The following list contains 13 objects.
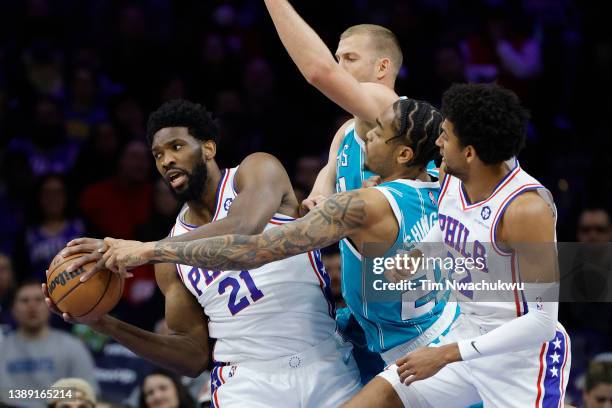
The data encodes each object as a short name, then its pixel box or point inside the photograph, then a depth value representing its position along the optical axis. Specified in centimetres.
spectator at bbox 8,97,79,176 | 1812
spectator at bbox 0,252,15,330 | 1487
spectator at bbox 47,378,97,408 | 1172
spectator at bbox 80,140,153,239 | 1726
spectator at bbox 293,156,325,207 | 1659
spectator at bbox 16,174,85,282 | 1657
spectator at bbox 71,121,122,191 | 1791
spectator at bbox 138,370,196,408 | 1296
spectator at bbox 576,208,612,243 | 1439
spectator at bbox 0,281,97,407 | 1420
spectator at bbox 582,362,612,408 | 1143
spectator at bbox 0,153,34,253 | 1712
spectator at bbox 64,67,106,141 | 1874
